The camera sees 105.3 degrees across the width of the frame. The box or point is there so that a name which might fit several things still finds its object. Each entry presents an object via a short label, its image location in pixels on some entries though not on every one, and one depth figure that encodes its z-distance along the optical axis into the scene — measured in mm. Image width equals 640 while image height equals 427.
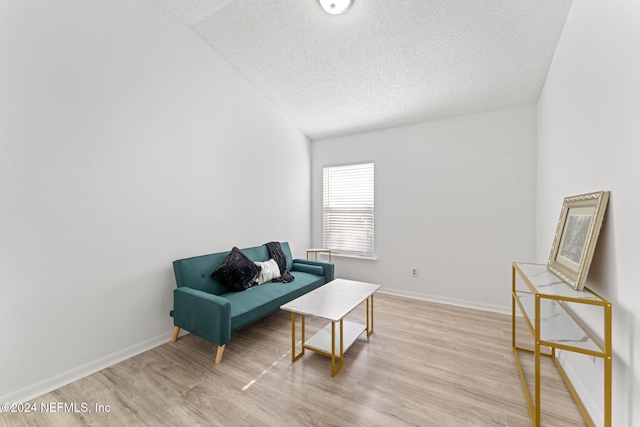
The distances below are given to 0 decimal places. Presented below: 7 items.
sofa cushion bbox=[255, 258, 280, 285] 2932
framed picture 1316
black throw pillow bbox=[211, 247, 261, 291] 2607
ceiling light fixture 2084
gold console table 1179
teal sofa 2006
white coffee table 1940
